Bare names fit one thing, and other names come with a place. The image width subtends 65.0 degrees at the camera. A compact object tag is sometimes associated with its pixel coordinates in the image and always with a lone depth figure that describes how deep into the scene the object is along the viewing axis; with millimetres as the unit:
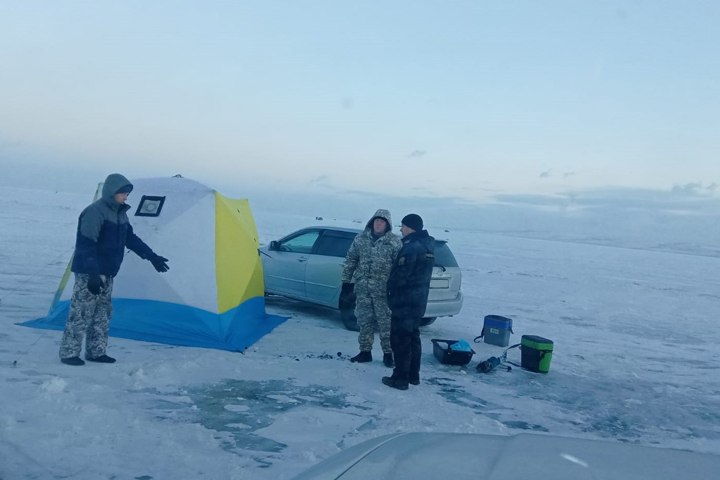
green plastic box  7840
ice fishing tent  7715
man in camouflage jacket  7258
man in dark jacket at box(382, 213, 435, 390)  6574
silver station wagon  9719
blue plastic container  9531
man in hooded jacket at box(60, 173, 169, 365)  6242
